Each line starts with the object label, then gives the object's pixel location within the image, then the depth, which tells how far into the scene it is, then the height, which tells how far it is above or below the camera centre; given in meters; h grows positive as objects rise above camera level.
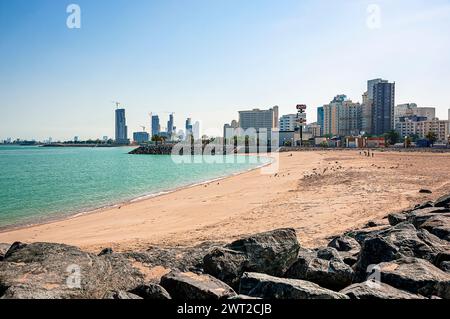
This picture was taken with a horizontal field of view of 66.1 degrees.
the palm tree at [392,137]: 149.10 +1.07
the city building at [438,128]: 170.12 +5.61
